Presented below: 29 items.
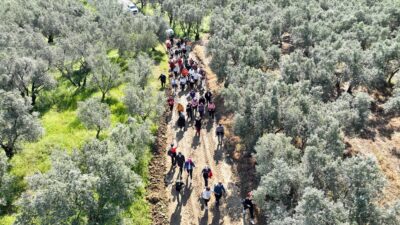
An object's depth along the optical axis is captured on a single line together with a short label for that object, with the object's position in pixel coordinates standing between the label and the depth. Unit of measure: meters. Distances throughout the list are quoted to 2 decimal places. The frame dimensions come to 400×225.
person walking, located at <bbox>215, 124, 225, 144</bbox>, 37.06
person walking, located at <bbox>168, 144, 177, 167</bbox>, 33.69
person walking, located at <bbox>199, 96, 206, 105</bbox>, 42.44
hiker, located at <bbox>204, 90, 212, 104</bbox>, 42.75
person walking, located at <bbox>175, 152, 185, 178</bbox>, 32.59
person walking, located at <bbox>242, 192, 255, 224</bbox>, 27.66
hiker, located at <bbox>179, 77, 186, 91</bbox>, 47.38
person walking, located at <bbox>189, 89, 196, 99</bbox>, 43.75
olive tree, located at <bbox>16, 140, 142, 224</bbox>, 21.89
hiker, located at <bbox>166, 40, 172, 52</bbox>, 63.89
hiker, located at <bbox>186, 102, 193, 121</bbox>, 41.22
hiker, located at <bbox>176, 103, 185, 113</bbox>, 41.25
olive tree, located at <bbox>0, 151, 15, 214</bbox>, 29.47
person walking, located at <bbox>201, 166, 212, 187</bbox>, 30.67
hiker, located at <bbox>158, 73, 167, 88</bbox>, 48.69
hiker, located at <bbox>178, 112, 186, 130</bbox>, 39.31
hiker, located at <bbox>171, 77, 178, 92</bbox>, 47.89
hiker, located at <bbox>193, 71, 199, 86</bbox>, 48.41
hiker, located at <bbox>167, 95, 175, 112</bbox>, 42.73
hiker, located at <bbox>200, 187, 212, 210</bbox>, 28.60
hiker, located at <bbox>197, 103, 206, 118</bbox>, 40.61
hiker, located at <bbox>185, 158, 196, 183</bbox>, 31.80
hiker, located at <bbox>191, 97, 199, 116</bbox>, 41.62
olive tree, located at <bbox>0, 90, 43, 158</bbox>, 31.62
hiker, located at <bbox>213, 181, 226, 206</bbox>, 28.95
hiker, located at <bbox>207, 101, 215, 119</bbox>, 40.84
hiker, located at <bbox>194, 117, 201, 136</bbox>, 37.75
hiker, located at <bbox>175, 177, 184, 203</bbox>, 30.75
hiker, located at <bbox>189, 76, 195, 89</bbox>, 47.69
